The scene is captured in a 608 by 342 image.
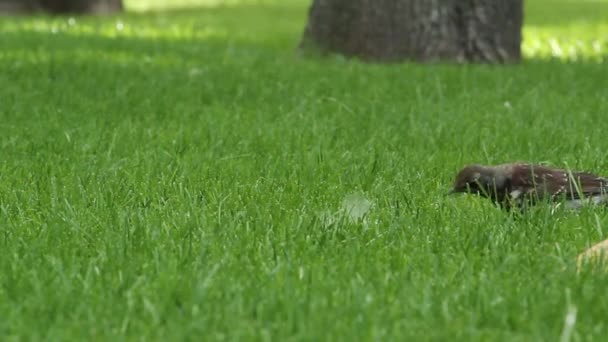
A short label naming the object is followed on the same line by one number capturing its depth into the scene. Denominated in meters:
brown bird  8.45
